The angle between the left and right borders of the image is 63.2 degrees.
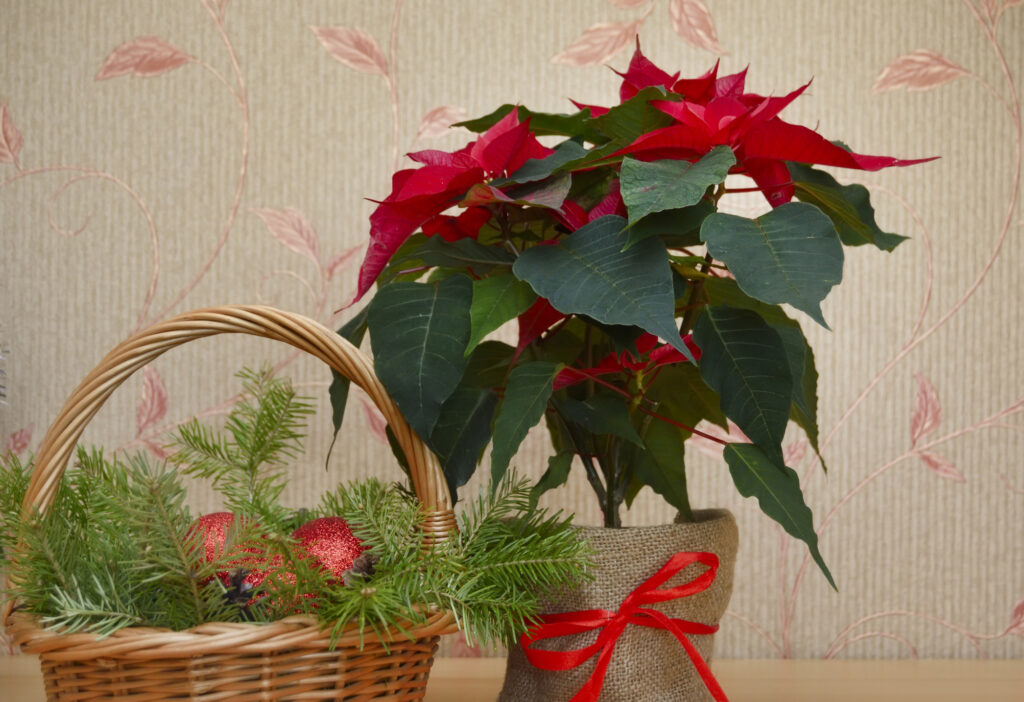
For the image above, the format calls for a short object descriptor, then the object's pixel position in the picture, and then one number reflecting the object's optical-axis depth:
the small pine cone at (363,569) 0.51
